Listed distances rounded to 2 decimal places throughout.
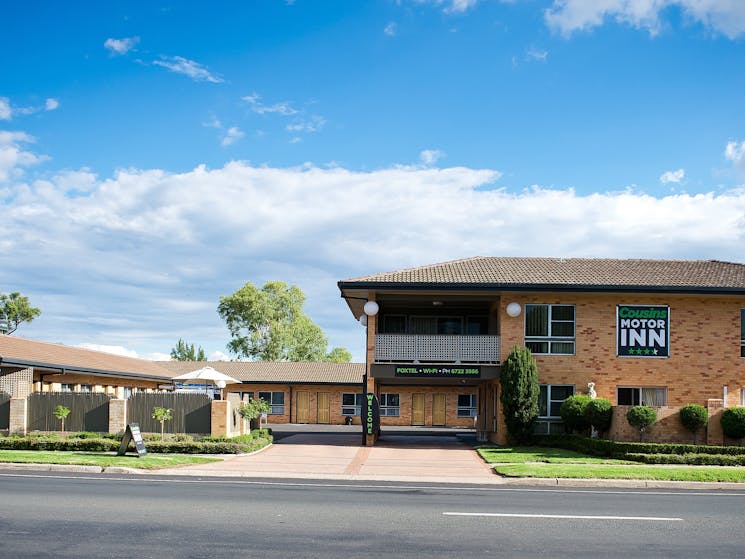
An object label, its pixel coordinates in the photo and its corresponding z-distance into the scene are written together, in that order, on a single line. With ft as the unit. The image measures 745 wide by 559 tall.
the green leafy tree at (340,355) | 271.43
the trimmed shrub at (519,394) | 90.79
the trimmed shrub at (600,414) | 83.56
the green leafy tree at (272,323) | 226.99
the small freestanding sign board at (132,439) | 68.69
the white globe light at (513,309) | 94.63
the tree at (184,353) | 314.55
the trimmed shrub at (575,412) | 86.58
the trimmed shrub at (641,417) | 77.77
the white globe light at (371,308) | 94.48
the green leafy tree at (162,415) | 86.12
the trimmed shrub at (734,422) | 75.87
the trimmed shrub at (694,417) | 76.74
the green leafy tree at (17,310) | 247.09
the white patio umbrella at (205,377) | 99.81
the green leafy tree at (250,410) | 97.04
